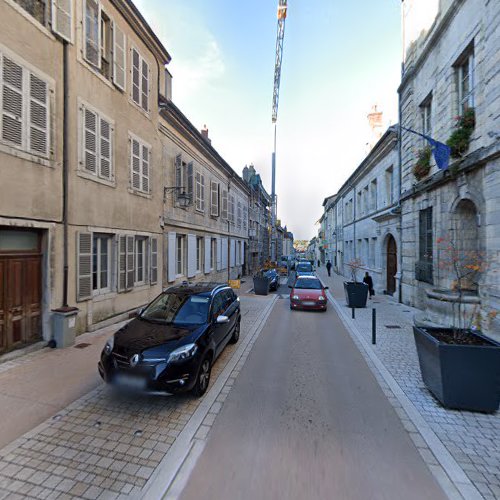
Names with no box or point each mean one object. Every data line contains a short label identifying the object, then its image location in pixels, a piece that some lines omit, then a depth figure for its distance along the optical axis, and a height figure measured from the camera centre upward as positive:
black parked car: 3.76 -1.37
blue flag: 7.62 +2.76
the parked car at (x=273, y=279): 16.79 -1.63
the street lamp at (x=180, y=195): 11.13 +2.42
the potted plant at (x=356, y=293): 11.34 -1.63
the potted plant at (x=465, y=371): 3.70 -1.60
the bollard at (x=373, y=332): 6.97 -1.96
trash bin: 6.14 -1.64
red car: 10.92 -1.72
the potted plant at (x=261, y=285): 15.43 -1.77
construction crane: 29.88 +23.22
